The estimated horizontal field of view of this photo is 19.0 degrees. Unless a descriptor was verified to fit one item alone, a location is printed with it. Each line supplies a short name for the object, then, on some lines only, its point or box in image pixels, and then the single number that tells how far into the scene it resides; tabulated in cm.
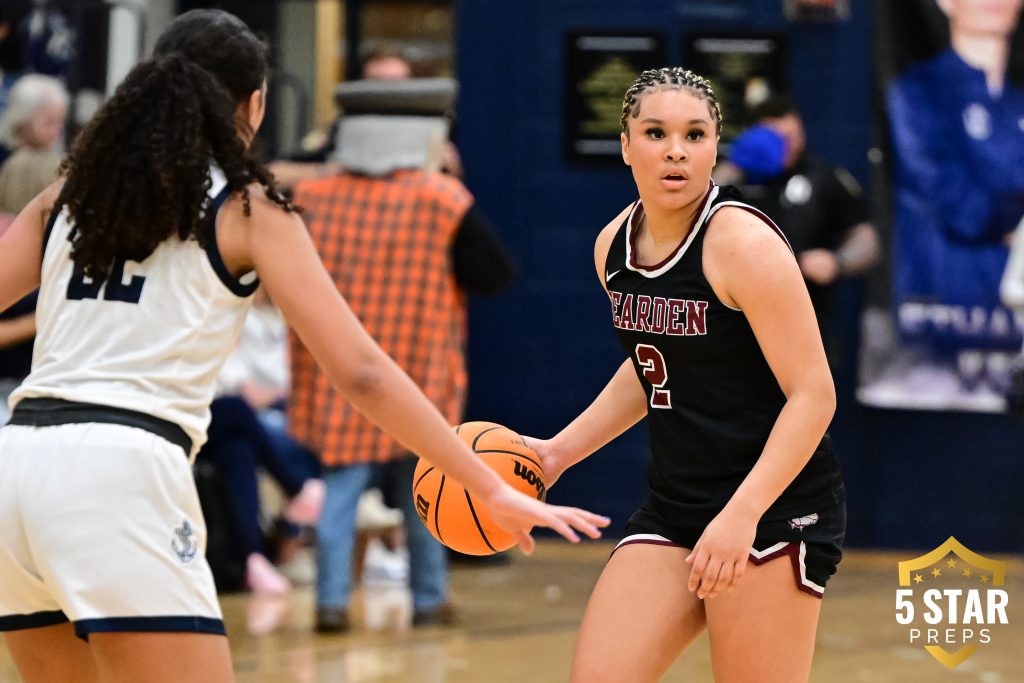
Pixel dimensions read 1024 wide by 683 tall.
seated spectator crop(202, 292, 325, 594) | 1489
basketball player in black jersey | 627
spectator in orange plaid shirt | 1321
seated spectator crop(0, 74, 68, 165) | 1433
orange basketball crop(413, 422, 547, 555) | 678
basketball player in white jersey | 539
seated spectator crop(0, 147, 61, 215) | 1329
